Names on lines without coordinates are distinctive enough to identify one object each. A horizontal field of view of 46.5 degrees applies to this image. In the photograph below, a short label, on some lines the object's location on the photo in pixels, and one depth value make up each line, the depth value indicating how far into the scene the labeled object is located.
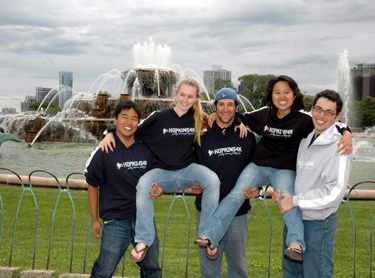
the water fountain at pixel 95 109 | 26.89
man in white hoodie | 3.99
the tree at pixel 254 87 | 71.56
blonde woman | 4.25
